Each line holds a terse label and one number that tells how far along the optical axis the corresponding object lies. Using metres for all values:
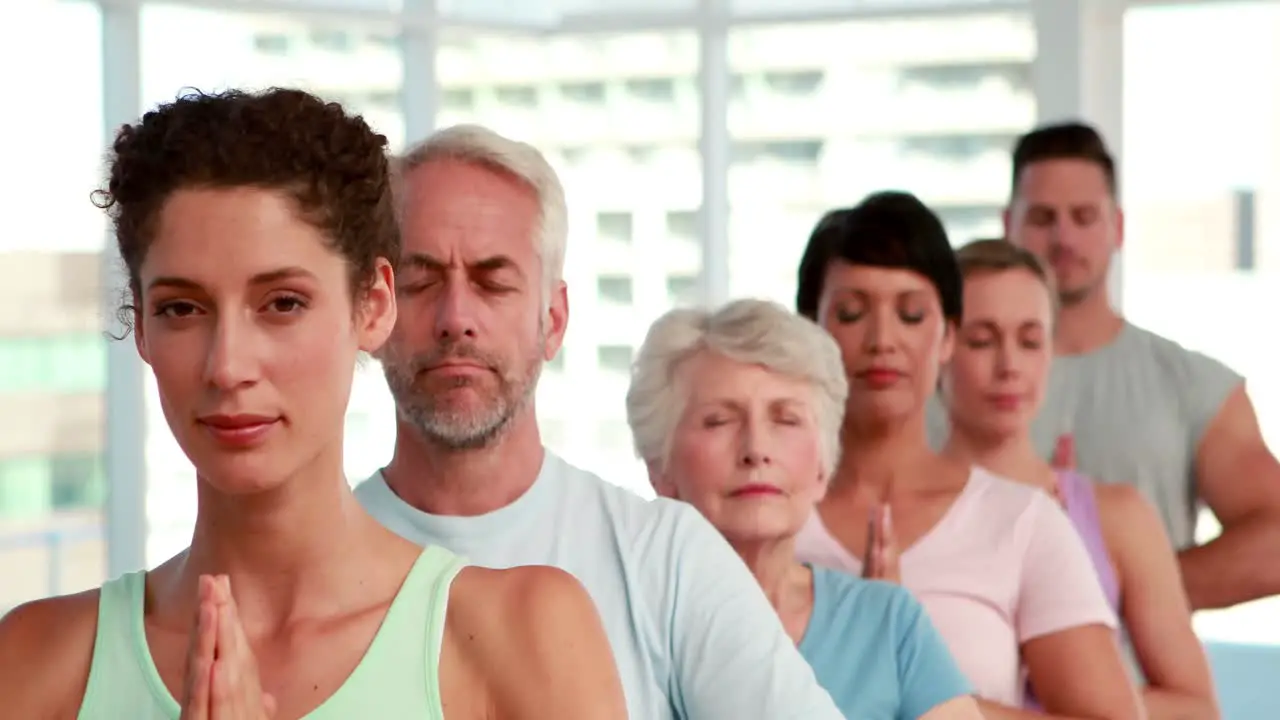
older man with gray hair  3.58
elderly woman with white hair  4.20
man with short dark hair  6.11
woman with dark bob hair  4.55
